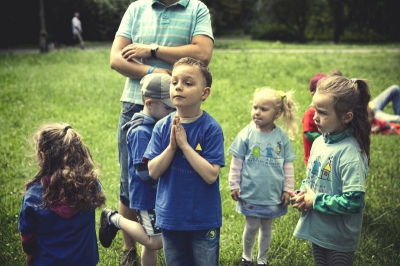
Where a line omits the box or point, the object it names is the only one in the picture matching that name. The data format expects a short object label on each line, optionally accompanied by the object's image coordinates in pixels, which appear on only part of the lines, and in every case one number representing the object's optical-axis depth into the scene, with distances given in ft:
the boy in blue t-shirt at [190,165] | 9.39
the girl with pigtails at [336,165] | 10.12
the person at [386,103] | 29.35
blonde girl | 12.88
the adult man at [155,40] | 11.79
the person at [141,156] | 10.66
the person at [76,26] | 89.30
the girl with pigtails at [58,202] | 9.41
